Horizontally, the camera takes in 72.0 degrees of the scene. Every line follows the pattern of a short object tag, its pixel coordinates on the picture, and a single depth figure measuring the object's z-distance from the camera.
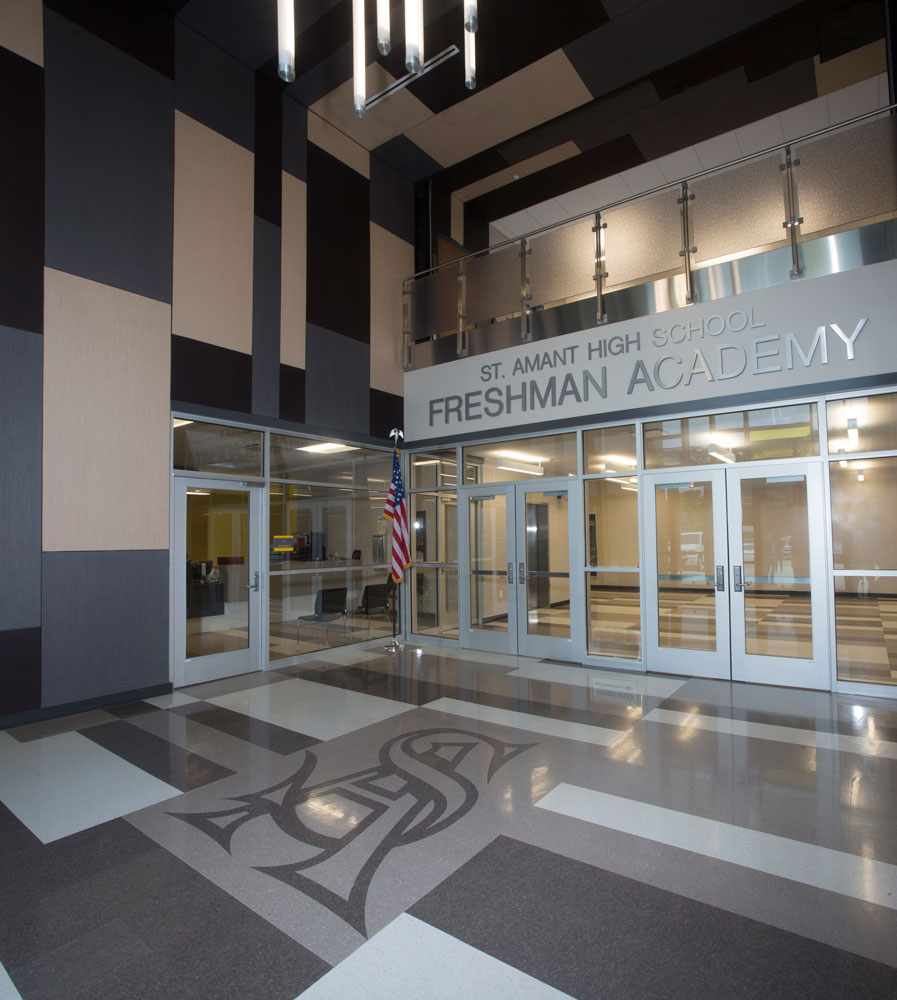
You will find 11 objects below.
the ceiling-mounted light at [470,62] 4.10
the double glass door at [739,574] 5.97
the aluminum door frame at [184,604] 6.22
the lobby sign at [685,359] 5.68
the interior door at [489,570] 7.91
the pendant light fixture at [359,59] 4.35
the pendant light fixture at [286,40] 3.98
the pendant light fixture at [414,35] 3.73
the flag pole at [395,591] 8.26
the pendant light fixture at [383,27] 3.85
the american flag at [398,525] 8.29
